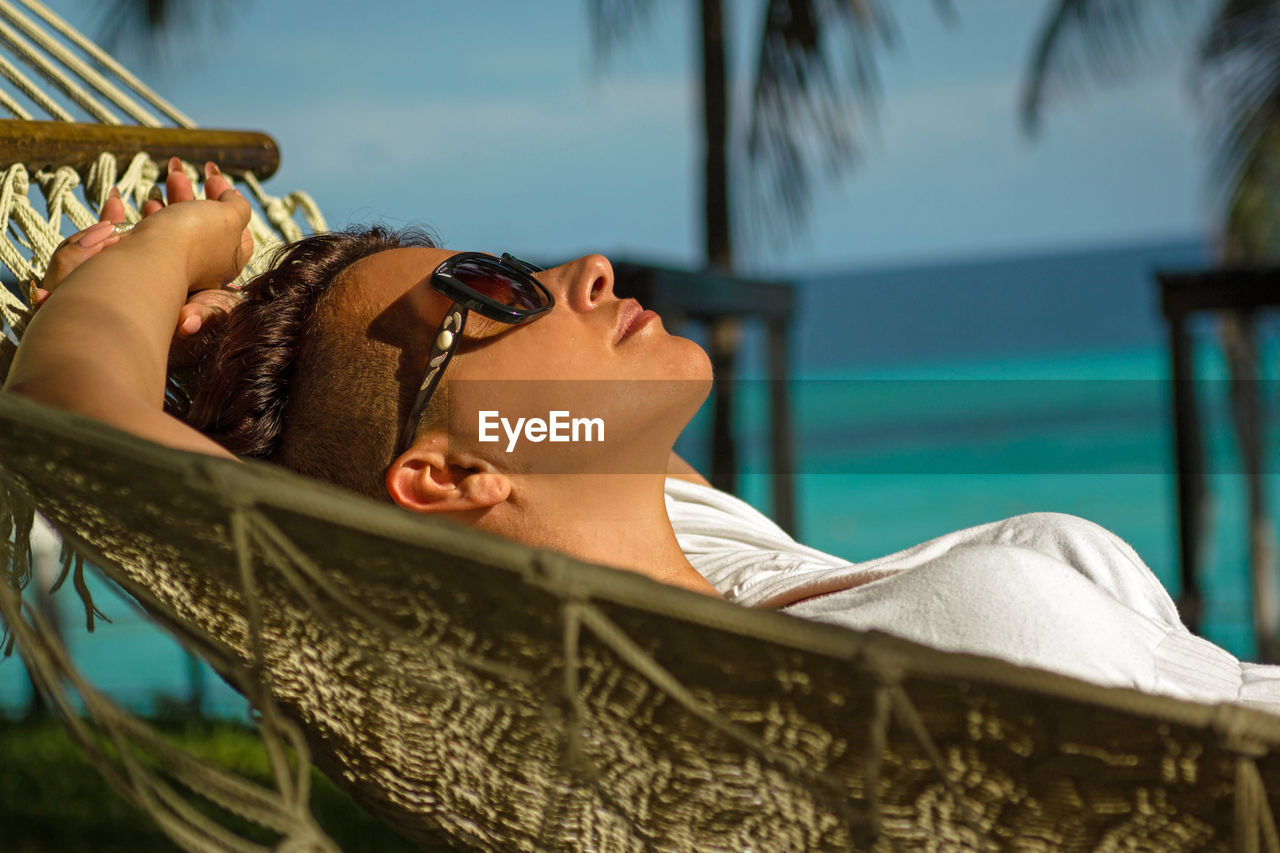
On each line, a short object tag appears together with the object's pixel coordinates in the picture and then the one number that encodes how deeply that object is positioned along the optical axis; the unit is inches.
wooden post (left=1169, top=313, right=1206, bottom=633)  173.9
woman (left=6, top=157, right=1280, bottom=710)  56.7
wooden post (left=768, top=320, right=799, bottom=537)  190.2
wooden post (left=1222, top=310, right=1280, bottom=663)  198.1
